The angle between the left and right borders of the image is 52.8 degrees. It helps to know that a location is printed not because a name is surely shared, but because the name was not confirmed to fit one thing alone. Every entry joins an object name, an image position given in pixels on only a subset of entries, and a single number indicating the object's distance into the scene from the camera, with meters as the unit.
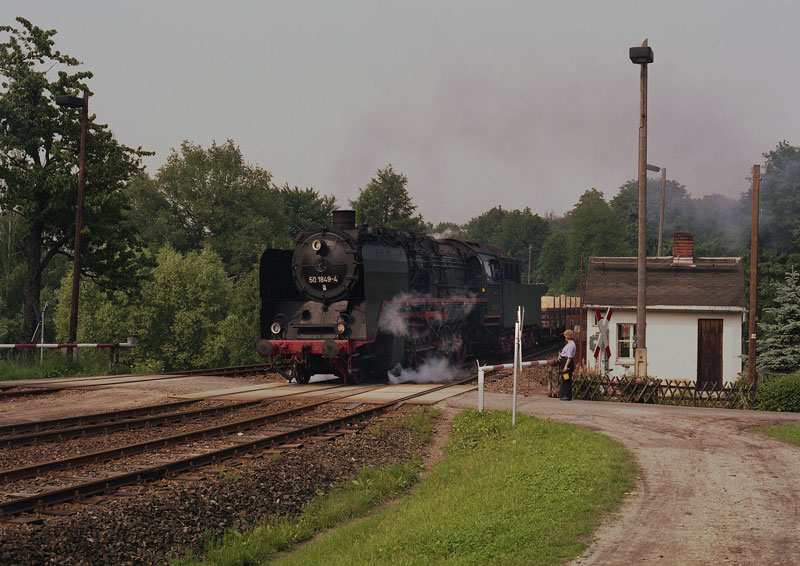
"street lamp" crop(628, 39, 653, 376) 19.89
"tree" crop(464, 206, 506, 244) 147.75
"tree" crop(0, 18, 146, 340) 27.41
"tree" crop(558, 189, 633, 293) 95.38
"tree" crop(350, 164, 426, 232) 63.78
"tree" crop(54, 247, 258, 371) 46.78
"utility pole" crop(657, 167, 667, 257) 42.44
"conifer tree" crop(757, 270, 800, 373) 23.36
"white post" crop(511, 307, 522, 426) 14.16
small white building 24.92
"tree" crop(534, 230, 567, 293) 113.38
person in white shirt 18.32
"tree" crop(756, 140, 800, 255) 46.94
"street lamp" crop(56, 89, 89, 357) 24.78
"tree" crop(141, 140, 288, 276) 65.88
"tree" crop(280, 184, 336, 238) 79.25
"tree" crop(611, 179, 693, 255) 84.75
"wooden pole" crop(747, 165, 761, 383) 21.45
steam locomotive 20.95
